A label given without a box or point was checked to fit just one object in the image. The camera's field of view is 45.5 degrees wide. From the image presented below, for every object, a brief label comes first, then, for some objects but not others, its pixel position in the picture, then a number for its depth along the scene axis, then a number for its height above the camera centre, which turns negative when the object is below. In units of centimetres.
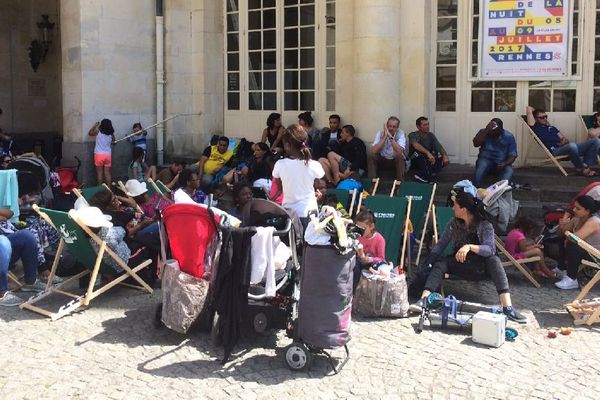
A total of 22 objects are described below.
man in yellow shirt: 1083 -29
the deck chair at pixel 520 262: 704 -122
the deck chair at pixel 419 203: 800 -73
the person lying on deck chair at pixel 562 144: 912 -7
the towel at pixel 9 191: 732 -52
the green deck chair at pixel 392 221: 731 -85
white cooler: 528 -141
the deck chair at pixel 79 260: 612 -108
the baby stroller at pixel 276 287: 524 -109
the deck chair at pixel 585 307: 578 -140
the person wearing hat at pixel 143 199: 802 -67
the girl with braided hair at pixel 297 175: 598 -30
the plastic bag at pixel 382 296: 596 -131
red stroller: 531 -93
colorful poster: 963 +136
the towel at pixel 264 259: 501 -83
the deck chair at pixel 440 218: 739 -82
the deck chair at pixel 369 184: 900 -57
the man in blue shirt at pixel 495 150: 908 -14
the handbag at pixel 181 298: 530 -117
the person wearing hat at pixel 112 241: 615 -89
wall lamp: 1478 +197
